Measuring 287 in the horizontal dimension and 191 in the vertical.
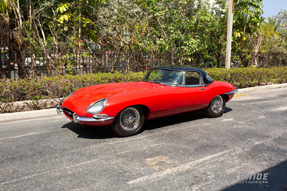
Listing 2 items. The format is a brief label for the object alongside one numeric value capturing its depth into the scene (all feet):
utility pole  40.65
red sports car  14.90
